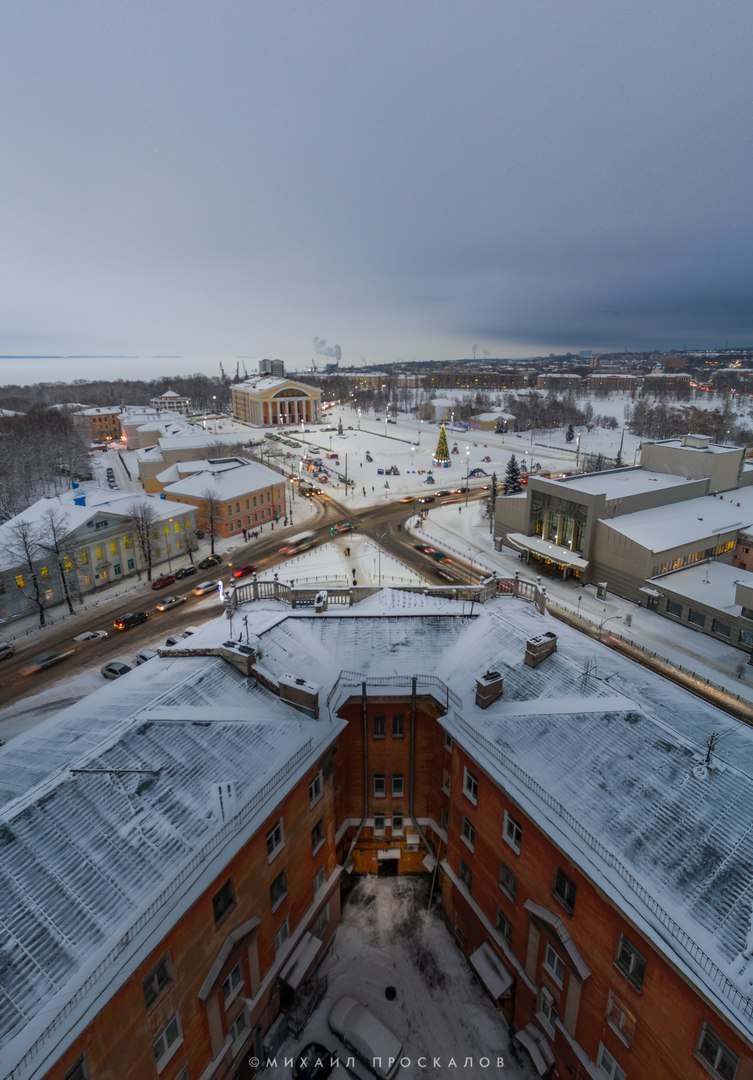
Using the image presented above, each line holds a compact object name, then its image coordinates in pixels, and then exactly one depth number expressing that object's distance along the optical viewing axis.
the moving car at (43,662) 38.59
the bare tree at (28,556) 44.66
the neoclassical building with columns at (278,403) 170.50
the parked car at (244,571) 54.69
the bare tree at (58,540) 46.53
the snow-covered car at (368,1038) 17.94
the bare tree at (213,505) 62.94
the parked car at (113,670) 36.78
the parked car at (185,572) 54.46
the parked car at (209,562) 56.88
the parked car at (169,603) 47.28
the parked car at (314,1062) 17.80
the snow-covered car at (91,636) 42.25
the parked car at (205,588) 50.41
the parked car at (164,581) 52.00
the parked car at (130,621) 43.91
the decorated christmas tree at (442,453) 106.06
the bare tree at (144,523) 53.81
